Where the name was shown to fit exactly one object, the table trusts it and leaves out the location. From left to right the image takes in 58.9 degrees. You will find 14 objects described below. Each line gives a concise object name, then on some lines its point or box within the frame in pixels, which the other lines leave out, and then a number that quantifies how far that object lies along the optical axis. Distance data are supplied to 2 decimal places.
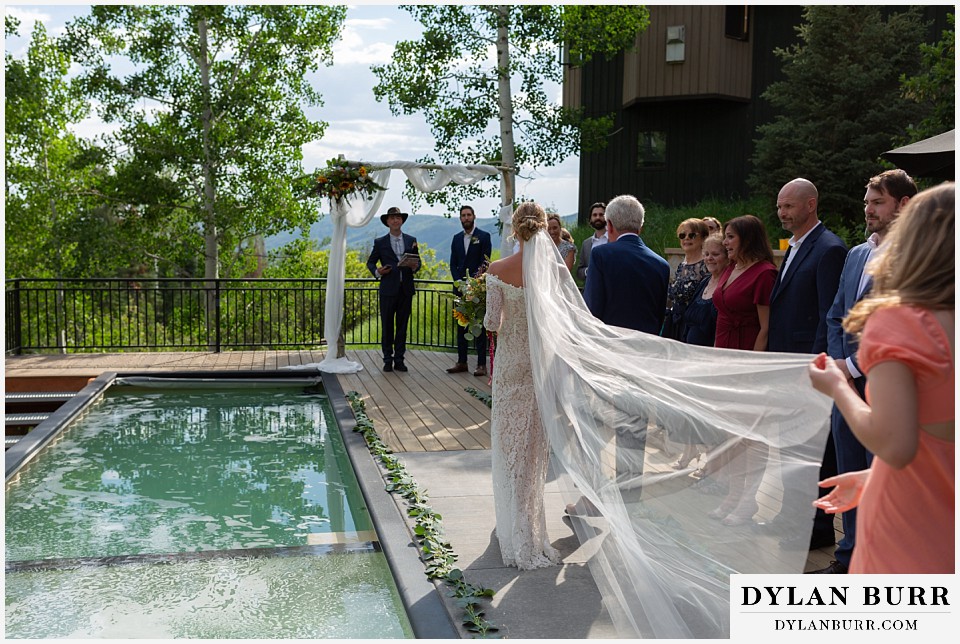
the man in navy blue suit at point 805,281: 4.32
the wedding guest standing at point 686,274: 5.93
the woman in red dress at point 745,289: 4.69
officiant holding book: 10.66
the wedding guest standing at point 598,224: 8.67
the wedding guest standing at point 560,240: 6.87
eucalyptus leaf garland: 3.75
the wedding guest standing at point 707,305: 5.33
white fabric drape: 10.80
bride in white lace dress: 4.39
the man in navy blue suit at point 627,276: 4.91
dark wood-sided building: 18.78
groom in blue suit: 10.31
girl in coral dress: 1.79
